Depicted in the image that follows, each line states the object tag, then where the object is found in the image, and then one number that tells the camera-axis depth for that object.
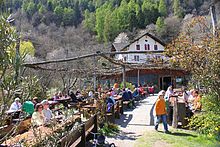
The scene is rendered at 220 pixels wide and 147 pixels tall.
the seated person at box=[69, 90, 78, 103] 17.53
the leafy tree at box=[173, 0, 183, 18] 64.51
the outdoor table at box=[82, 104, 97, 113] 11.24
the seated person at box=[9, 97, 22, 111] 9.43
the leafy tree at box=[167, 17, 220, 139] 8.54
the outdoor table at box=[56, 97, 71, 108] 16.73
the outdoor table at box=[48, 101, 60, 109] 15.32
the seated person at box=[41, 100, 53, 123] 9.11
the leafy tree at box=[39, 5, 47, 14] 74.12
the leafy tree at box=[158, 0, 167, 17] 71.94
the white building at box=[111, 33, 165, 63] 46.97
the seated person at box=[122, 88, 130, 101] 18.17
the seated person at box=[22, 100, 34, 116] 9.70
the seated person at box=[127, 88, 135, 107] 18.61
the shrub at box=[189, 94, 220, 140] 8.76
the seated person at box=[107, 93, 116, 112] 12.56
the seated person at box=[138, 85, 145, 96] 24.51
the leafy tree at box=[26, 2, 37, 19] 70.21
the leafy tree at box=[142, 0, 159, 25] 71.94
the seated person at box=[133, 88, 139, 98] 21.48
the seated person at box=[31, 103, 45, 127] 8.50
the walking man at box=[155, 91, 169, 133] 10.96
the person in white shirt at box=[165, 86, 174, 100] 13.73
